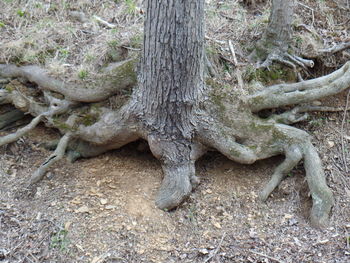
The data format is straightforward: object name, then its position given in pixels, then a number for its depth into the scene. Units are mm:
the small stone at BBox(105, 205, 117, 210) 3967
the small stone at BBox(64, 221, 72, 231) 3774
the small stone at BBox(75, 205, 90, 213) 3939
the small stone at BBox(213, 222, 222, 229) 3873
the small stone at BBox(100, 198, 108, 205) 4020
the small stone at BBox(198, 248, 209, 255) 3592
